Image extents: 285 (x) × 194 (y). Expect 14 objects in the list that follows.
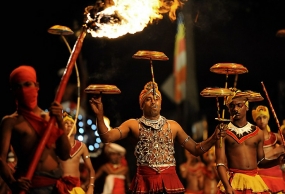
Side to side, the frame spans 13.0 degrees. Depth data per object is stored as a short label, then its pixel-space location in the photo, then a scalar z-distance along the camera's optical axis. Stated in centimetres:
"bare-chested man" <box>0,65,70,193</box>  1087
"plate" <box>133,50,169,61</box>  1408
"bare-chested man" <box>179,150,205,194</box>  2524
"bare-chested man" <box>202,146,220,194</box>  2528
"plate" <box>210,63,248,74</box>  1463
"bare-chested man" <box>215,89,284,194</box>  1477
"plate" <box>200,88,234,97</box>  1368
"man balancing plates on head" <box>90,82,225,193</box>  1373
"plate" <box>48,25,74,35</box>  1442
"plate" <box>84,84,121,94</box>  1360
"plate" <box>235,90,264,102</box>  1506
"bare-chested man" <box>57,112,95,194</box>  1751
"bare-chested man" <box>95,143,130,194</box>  2175
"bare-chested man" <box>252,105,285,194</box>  1694
